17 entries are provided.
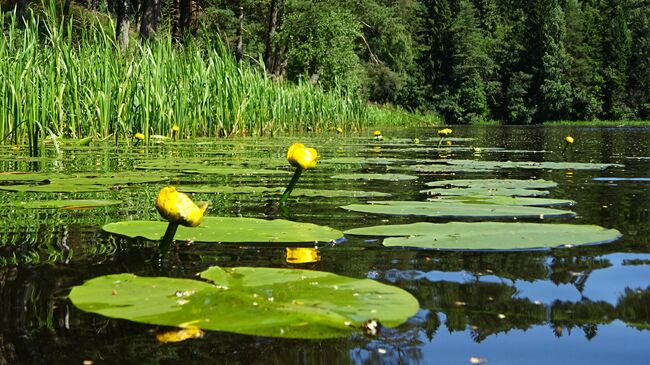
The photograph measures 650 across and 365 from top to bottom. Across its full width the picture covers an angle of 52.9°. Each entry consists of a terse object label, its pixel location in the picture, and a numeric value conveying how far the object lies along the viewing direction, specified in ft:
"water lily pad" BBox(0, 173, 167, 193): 7.49
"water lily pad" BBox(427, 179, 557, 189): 9.03
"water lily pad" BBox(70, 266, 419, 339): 2.80
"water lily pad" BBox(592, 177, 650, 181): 11.02
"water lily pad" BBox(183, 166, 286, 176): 10.28
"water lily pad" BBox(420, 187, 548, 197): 8.15
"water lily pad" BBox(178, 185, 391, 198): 8.04
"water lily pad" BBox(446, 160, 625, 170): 13.11
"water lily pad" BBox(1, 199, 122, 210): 6.50
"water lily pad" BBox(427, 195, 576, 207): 7.26
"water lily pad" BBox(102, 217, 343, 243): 4.90
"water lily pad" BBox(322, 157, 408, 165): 13.25
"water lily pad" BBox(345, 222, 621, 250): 4.75
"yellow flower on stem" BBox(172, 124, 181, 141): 20.15
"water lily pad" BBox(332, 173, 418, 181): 10.30
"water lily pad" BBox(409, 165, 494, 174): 12.22
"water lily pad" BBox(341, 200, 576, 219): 6.32
